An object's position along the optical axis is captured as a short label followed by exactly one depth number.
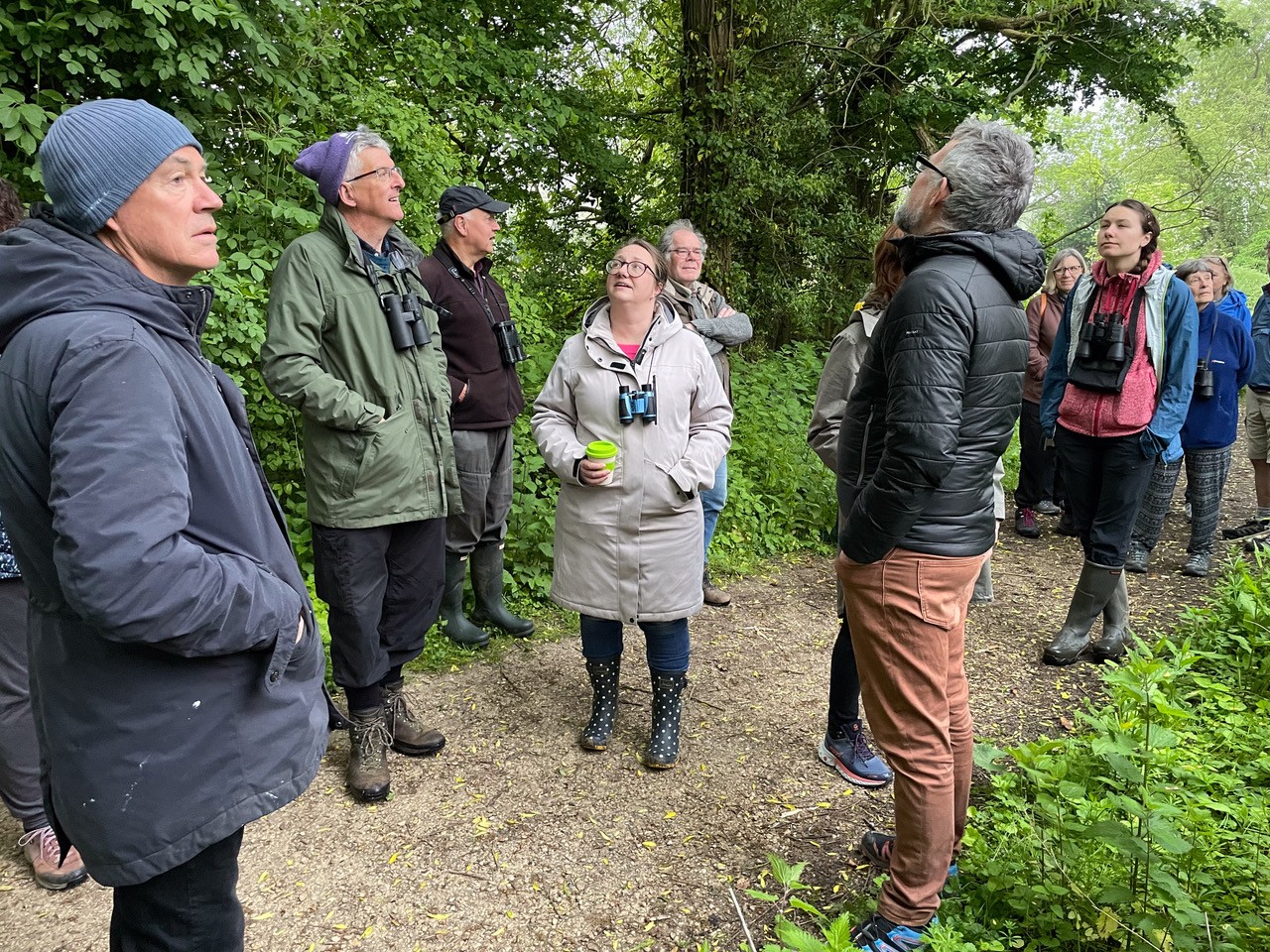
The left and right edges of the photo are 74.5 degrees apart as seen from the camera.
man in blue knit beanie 1.40
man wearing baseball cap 4.18
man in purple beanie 2.94
